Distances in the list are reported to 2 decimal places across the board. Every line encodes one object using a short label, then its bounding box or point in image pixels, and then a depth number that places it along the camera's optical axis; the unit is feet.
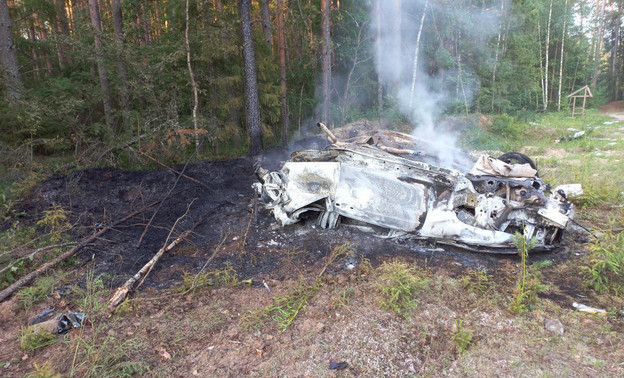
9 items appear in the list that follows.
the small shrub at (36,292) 11.83
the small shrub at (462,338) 9.50
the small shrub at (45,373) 7.81
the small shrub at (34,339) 9.71
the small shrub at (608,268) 11.89
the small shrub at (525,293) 10.85
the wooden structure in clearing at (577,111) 60.80
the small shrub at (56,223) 16.30
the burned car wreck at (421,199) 14.44
